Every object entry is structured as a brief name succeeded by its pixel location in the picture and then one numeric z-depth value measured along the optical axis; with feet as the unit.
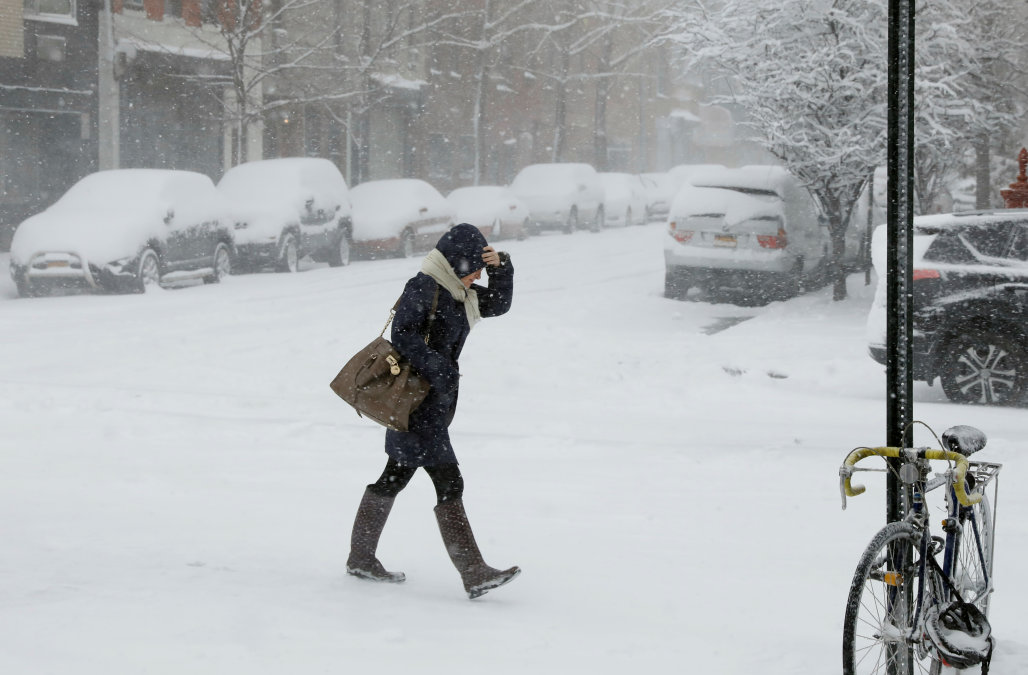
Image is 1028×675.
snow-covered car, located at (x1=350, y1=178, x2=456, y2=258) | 85.15
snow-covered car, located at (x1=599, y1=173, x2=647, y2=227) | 126.41
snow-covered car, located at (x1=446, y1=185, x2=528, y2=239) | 103.24
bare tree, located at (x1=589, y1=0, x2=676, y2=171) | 154.40
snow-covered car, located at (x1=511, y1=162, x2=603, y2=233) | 115.75
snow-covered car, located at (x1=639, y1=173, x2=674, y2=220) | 142.41
